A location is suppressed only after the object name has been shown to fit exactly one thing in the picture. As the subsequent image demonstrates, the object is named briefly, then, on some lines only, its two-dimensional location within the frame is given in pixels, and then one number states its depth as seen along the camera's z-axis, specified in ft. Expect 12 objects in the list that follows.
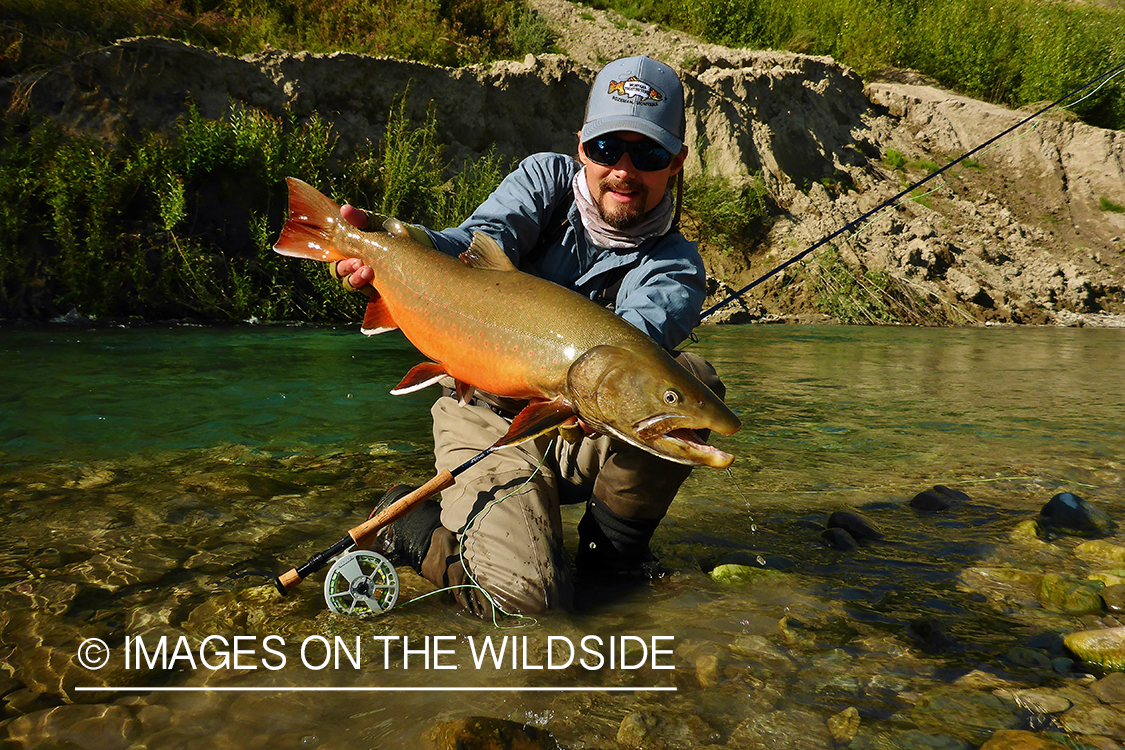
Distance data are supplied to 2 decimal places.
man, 9.38
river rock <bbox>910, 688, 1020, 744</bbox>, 6.54
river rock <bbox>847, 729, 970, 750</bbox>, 6.34
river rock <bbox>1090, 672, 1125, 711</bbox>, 6.95
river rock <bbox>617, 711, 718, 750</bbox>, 6.41
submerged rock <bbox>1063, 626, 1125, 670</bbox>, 7.58
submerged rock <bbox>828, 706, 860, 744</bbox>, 6.47
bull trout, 7.15
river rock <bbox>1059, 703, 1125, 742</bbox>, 6.46
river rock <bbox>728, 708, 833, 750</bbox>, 6.38
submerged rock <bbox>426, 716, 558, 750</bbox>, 6.18
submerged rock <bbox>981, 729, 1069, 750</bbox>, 6.12
